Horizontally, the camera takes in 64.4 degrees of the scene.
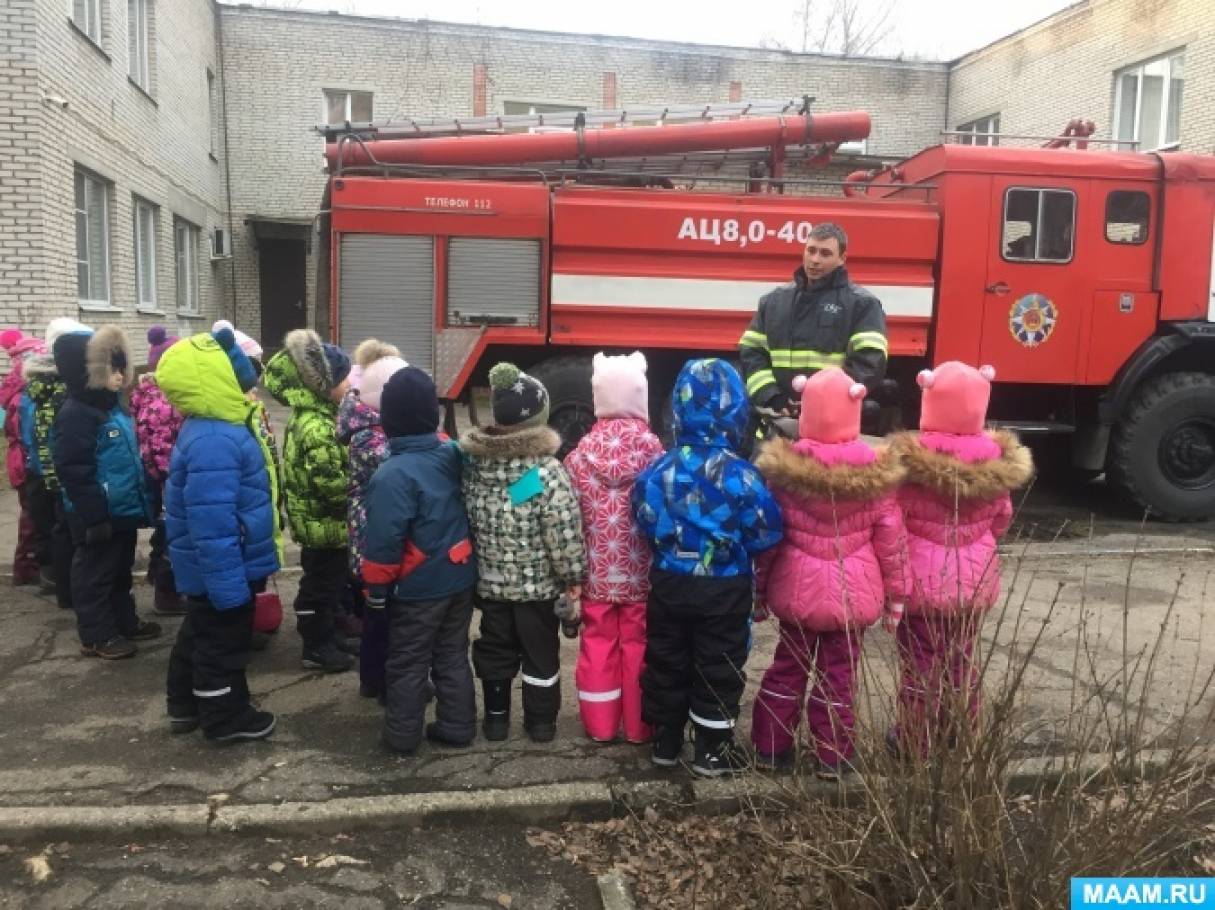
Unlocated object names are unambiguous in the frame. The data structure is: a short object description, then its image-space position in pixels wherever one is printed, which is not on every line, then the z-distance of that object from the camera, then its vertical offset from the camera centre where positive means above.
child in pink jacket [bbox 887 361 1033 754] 3.23 -0.46
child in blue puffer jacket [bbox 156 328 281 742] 3.47 -0.73
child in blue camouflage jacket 3.21 -0.67
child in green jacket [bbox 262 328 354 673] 4.22 -0.58
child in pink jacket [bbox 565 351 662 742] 3.51 -0.74
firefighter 4.35 +0.10
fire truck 7.03 +0.66
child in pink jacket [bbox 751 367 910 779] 3.14 -0.63
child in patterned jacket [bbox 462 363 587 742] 3.48 -0.68
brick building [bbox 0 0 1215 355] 11.67 +4.43
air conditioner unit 17.92 +1.70
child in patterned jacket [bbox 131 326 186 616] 4.66 -0.47
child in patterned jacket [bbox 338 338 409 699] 3.94 -0.48
